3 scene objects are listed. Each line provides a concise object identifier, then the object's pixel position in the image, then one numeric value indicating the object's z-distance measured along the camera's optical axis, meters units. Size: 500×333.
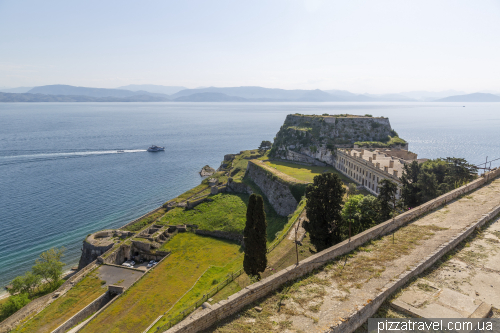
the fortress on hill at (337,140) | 64.81
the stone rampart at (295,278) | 12.17
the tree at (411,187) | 35.25
